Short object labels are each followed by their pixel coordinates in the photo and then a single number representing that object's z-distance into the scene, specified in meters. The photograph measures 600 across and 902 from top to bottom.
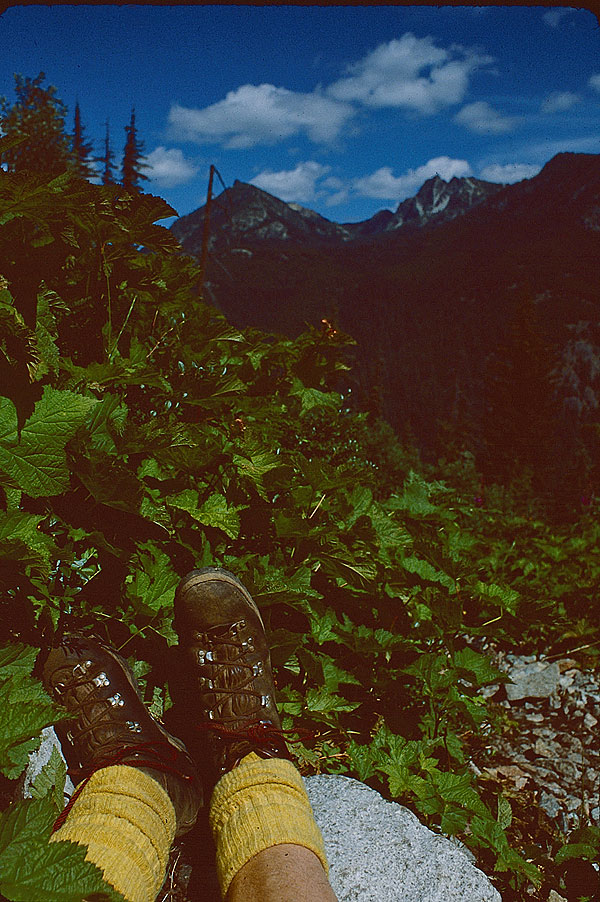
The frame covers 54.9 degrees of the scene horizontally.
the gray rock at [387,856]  1.41
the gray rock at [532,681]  2.59
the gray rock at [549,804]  1.90
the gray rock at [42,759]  1.46
